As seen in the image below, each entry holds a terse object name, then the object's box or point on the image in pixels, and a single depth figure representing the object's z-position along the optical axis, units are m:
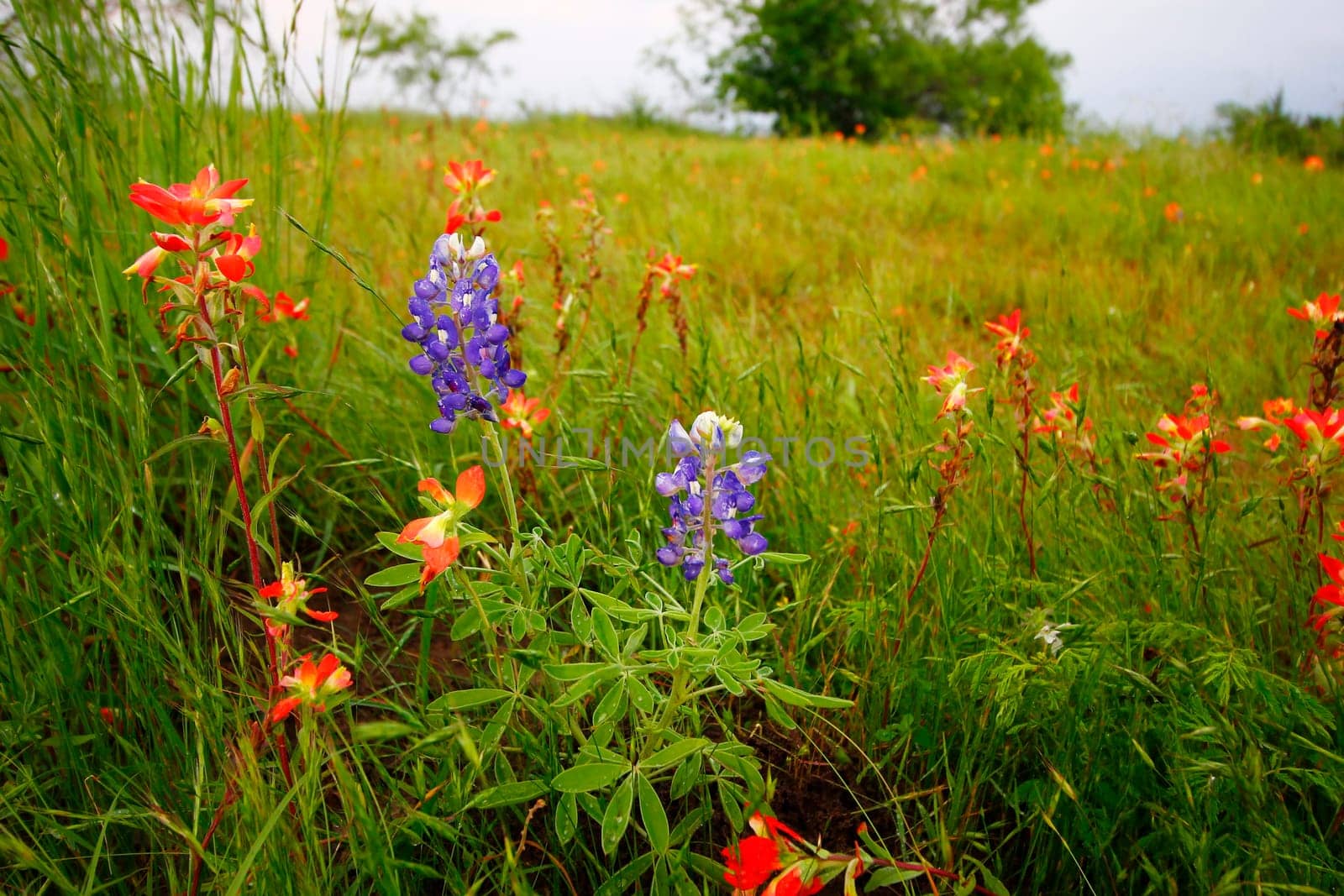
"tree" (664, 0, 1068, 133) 17.64
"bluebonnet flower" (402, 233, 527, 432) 0.46
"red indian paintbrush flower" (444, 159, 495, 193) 0.66
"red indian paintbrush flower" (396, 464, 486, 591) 0.41
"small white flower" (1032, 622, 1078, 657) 0.51
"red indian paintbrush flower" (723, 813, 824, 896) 0.40
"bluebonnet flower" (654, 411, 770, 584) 0.45
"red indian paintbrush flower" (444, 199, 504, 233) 0.63
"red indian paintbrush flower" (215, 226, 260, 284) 0.43
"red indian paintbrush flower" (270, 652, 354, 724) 0.41
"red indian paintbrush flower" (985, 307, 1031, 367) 0.61
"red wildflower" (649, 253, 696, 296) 0.73
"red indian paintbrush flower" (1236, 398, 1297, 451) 0.60
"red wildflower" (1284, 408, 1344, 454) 0.54
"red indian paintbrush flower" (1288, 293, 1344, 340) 0.59
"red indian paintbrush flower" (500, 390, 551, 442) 0.63
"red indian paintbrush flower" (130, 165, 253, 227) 0.42
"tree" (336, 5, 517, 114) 20.29
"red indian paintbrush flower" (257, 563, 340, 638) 0.42
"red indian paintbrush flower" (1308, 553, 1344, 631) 0.48
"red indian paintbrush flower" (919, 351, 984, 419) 0.53
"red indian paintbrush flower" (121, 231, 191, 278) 0.43
